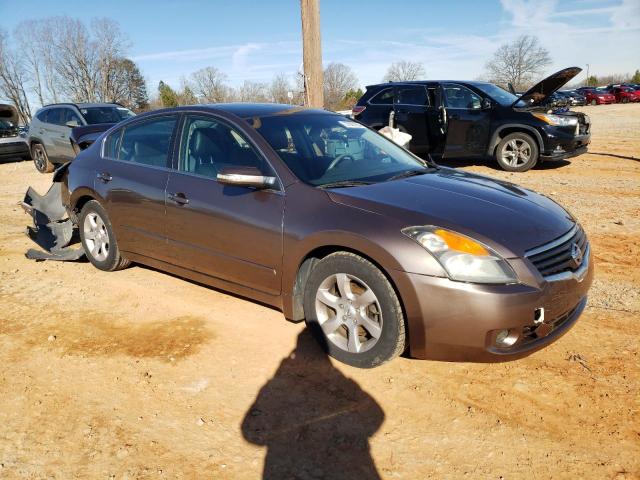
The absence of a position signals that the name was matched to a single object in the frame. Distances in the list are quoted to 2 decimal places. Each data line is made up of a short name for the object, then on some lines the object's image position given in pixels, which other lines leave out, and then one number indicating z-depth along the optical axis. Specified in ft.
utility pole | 29.19
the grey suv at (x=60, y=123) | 38.93
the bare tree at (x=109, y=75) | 187.11
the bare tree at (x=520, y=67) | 241.35
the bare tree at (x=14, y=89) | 197.60
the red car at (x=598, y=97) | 141.18
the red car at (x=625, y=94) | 142.82
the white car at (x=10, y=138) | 49.39
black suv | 30.83
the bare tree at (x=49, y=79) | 190.08
